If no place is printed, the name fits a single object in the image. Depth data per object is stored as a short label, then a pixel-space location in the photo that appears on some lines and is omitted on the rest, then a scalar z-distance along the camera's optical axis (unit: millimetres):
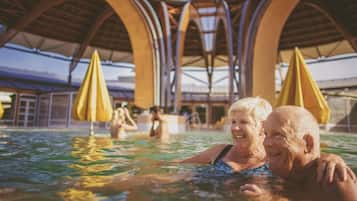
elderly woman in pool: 2082
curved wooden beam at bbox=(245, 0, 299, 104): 10505
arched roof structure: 11859
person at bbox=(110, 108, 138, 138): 6926
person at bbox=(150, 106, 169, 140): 6961
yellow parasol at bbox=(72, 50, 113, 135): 7199
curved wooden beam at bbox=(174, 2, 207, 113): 13742
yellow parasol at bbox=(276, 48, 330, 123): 5610
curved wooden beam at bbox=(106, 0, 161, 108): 11945
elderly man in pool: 1399
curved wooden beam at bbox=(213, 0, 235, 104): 12828
